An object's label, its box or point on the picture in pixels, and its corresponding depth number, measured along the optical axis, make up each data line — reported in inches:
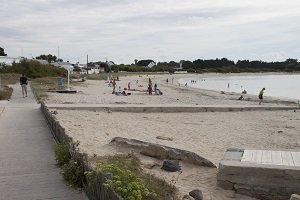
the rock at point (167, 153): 380.0
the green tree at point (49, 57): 5078.7
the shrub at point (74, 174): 259.0
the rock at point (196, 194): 271.1
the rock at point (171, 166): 354.9
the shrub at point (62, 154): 309.1
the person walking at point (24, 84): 971.0
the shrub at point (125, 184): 193.8
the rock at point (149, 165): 359.9
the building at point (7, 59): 3290.1
